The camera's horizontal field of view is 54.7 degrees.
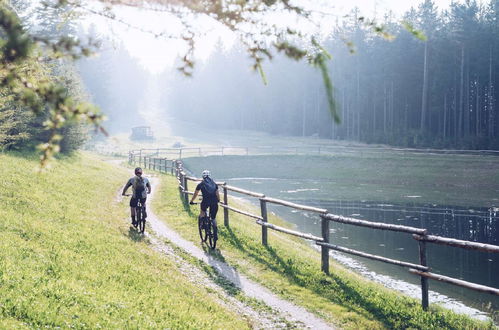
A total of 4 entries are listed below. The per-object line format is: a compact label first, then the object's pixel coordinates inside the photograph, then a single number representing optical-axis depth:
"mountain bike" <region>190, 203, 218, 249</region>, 14.70
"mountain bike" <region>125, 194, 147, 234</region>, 16.19
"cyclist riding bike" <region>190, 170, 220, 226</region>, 14.19
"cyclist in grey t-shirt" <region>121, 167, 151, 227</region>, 16.16
